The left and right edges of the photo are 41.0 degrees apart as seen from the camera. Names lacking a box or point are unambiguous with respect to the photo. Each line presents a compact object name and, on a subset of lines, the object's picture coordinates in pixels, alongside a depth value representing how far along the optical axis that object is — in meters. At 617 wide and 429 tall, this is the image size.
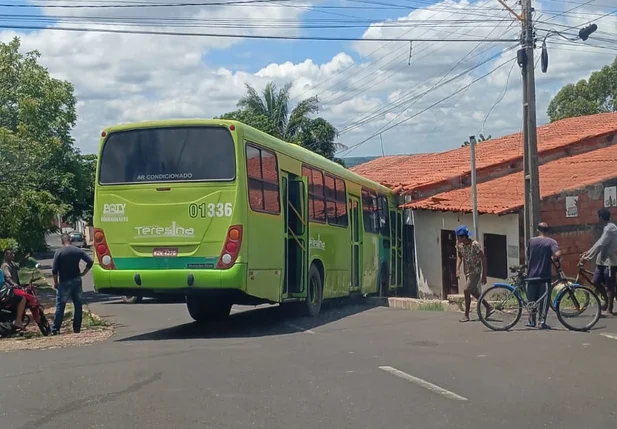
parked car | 58.23
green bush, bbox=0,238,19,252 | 25.45
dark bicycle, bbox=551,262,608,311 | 12.20
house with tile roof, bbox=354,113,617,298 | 20.73
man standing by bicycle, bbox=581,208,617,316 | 13.37
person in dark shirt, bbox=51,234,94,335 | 13.77
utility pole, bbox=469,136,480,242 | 17.02
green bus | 12.23
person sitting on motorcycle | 13.58
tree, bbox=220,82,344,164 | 41.06
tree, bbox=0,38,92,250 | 23.17
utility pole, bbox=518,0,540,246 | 17.03
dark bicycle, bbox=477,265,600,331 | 12.16
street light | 17.30
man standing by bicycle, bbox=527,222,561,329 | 12.34
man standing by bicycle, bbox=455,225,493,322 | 14.18
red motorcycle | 13.58
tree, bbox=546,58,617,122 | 51.19
